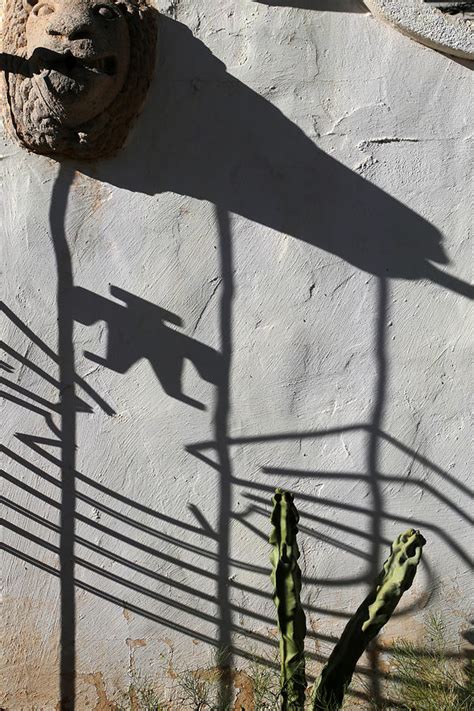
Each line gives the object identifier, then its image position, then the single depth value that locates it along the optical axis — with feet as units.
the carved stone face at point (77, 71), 10.89
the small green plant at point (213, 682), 11.33
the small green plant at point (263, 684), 10.81
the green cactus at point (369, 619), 9.98
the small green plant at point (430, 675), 10.58
